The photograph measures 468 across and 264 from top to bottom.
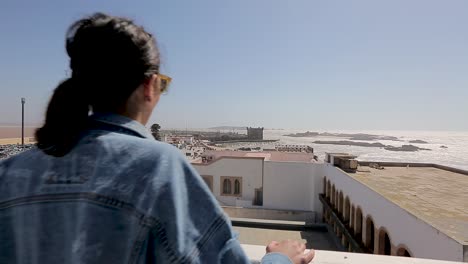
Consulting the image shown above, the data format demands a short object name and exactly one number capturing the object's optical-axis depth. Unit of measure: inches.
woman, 24.9
